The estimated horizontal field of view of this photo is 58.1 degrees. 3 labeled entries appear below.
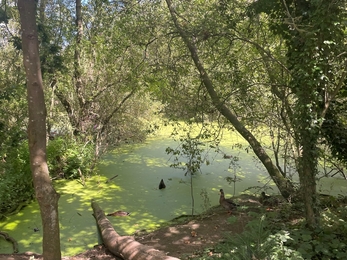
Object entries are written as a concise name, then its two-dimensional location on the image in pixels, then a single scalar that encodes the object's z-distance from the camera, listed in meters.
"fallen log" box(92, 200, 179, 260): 3.33
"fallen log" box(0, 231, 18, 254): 4.13
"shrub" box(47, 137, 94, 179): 7.32
